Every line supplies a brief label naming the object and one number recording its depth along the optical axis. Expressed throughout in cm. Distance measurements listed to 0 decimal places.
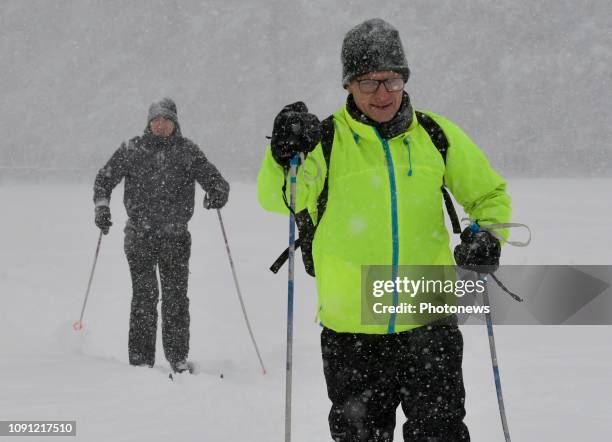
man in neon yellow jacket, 541
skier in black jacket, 1080
